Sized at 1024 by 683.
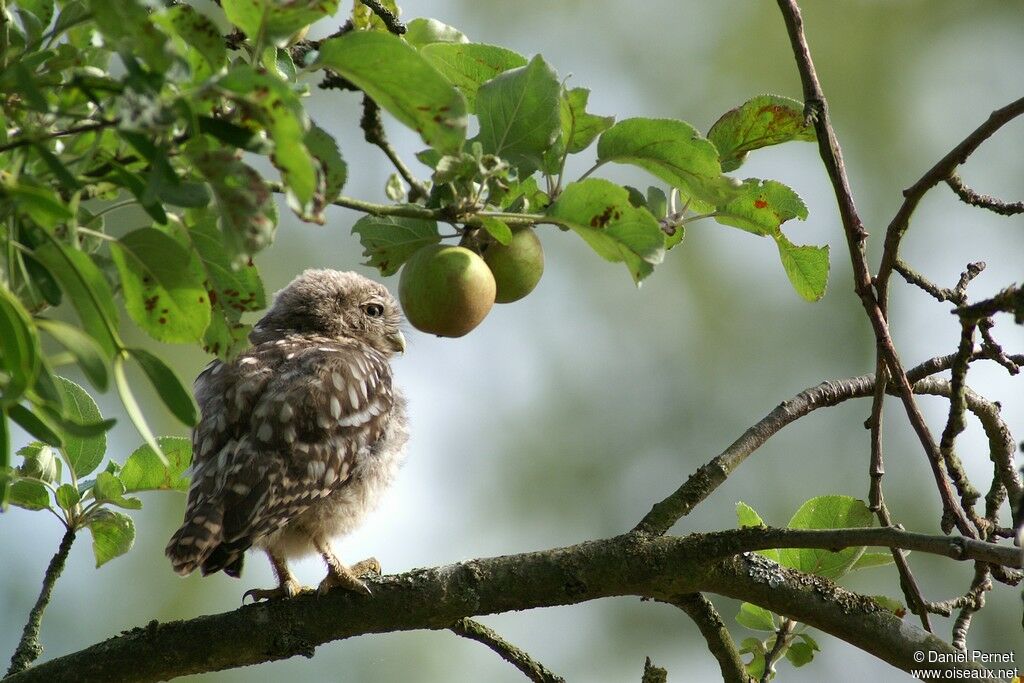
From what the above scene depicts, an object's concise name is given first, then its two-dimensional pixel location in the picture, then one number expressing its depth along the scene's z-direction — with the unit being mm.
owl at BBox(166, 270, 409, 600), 7246
